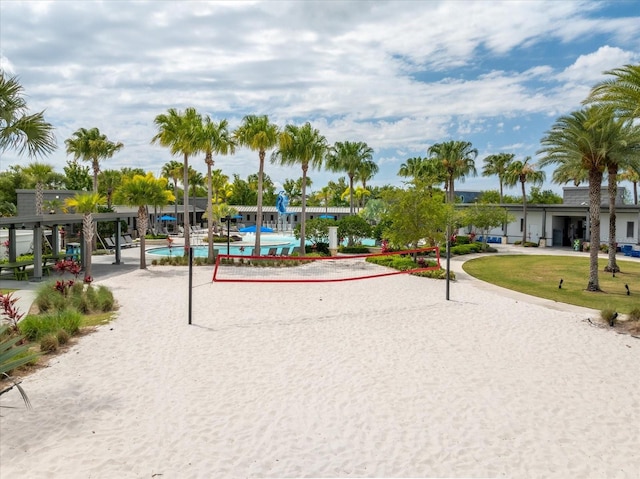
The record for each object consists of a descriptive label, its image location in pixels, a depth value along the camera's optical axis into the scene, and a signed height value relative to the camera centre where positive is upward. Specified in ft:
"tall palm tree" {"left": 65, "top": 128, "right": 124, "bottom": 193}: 137.49 +23.04
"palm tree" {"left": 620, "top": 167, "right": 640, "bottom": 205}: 143.64 +15.52
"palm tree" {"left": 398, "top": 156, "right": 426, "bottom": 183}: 159.04 +22.17
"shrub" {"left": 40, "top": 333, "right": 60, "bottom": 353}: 34.47 -8.38
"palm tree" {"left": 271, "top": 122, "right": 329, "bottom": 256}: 97.96 +15.97
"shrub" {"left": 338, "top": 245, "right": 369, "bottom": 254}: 108.06 -5.32
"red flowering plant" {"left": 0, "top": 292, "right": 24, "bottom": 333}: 34.20 -6.08
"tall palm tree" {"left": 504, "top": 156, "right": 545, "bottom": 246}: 142.82 +15.92
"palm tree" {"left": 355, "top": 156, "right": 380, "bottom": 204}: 147.23 +17.71
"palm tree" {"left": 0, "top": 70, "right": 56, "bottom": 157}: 38.99 +8.79
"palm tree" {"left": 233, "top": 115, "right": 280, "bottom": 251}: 89.35 +16.98
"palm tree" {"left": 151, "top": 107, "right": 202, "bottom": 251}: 86.43 +17.26
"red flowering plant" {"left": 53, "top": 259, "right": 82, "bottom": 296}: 48.78 -5.57
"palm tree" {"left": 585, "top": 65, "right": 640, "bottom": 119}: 46.48 +13.44
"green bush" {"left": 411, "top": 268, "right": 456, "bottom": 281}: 73.77 -7.48
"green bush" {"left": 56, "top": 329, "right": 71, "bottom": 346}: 36.21 -8.25
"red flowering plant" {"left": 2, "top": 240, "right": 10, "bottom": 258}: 87.56 -3.63
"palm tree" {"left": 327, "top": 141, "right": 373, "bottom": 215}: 142.82 +20.50
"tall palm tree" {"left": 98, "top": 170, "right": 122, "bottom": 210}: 187.73 +18.20
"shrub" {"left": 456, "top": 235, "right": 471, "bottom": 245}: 135.62 -3.95
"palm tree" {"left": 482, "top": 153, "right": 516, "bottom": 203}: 162.20 +20.95
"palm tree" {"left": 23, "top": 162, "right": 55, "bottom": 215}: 109.81 +13.30
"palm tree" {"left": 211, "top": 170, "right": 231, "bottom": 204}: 234.38 +21.05
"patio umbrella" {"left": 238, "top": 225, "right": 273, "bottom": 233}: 193.14 -1.38
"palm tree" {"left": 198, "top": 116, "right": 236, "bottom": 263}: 87.10 +15.58
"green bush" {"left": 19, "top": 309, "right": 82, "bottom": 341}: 37.00 -7.70
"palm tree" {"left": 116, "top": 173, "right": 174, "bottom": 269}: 85.46 +6.15
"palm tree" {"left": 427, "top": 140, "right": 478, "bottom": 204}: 154.92 +21.79
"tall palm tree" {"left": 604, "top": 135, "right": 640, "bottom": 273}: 66.54 +9.30
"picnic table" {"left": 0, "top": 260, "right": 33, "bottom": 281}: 67.82 -6.21
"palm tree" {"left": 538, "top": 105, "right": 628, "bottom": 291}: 64.08 +10.81
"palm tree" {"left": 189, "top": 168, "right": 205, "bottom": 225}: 228.02 +23.64
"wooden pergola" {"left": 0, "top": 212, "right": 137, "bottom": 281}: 61.09 +0.43
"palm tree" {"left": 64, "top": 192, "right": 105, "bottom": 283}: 67.15 +2.55
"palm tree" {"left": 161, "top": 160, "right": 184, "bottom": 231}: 211.08 +25.09
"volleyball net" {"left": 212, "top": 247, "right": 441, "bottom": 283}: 73.46 -7.09
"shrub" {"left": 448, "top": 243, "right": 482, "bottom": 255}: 114.32 -5.56
